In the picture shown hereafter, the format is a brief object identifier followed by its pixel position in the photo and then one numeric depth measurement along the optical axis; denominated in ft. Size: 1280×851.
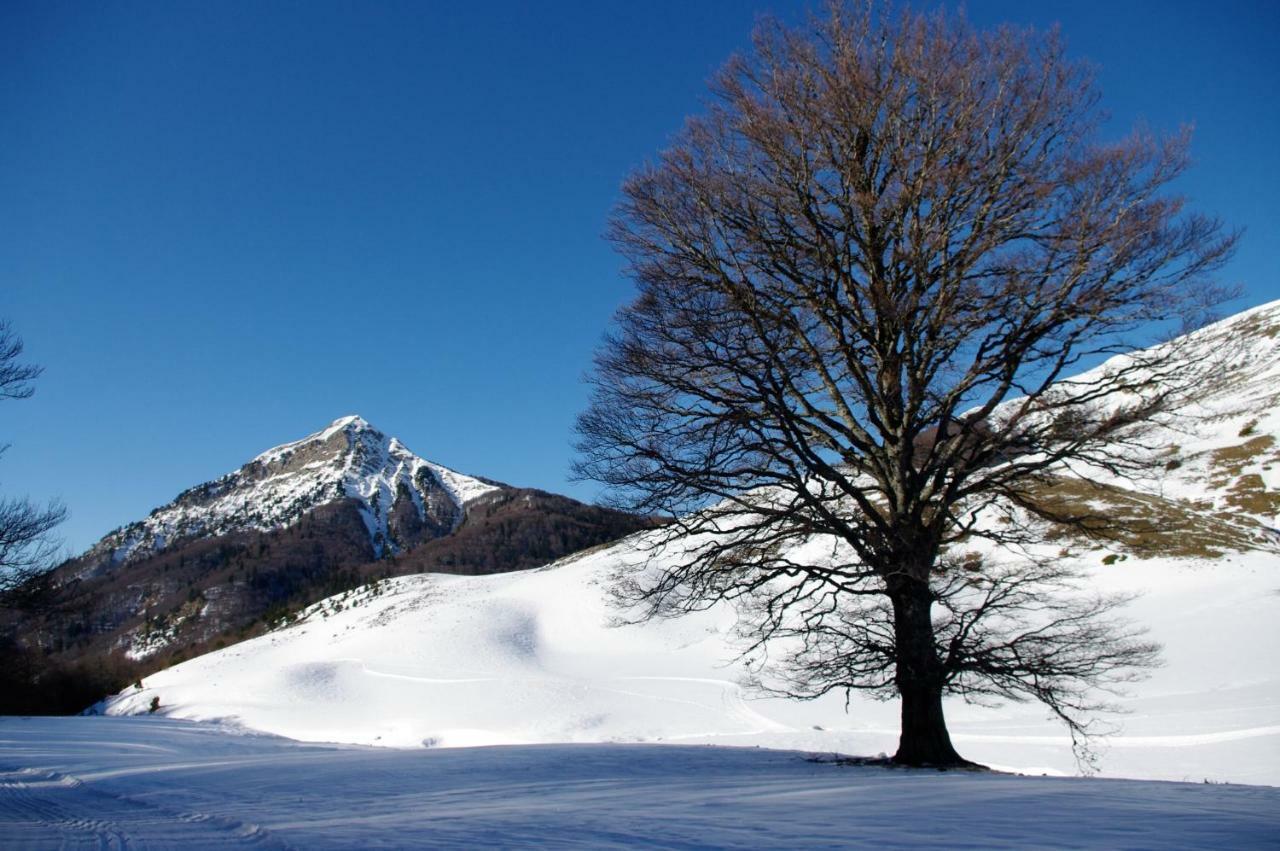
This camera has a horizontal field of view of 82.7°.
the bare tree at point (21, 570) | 42.09
